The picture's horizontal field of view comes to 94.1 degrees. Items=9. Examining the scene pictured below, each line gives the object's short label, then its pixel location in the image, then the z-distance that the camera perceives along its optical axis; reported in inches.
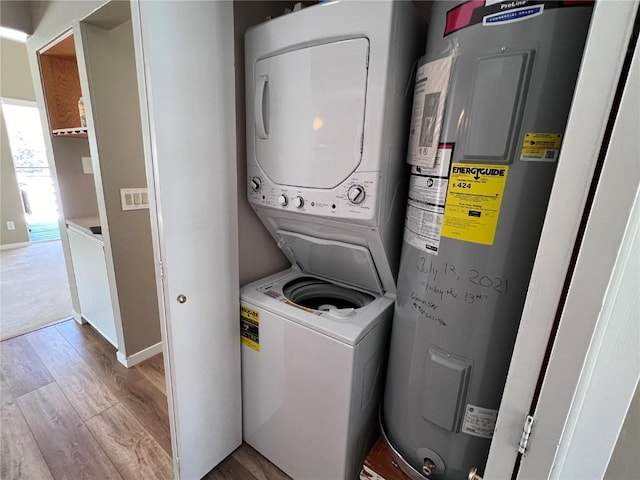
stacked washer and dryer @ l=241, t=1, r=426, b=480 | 38.6
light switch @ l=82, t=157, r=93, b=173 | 96.6
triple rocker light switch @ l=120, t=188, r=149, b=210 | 78.1
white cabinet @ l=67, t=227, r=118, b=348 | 84.8
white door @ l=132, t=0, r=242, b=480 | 37.8
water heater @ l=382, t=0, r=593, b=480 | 27.2
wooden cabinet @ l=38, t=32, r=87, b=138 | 84.7
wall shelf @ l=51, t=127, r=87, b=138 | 79.4
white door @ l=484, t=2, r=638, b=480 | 15.8
